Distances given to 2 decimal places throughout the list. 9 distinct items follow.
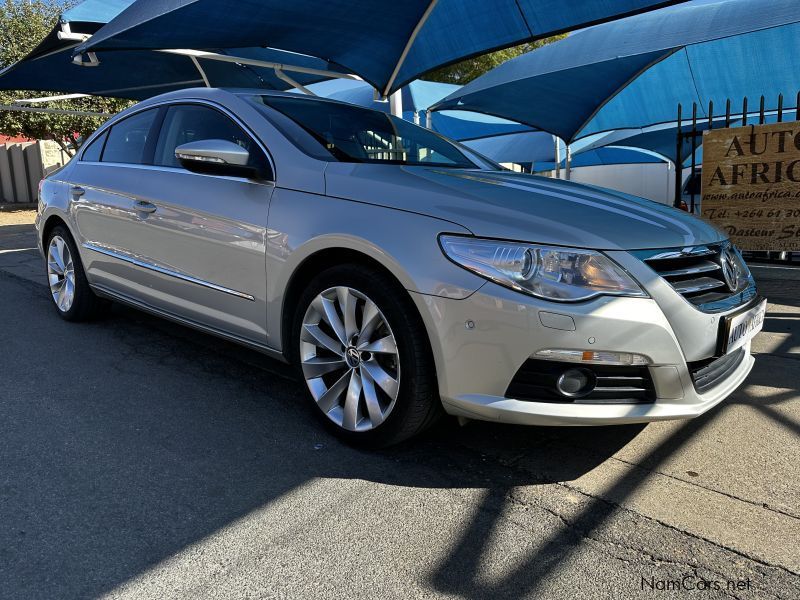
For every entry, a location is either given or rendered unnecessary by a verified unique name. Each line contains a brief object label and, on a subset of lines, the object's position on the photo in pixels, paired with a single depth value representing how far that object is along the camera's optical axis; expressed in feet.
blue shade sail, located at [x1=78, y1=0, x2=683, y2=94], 19.88
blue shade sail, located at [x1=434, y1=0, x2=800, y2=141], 24.35
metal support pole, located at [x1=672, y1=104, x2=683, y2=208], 20.42
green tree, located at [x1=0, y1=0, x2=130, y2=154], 61.21
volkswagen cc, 7.60
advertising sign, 18.23
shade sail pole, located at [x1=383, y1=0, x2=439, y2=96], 23.76
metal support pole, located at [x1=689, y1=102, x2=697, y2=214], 19.81
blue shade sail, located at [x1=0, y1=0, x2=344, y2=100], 27.66
